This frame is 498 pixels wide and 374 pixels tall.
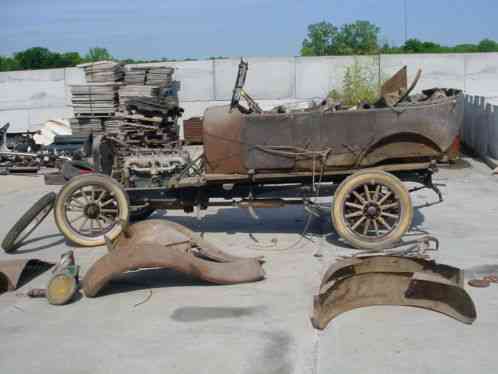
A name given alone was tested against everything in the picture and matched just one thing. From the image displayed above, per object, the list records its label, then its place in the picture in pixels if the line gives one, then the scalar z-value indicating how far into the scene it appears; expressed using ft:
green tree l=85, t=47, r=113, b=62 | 160.73
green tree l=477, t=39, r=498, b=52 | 160.27
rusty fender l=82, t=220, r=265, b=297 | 20.86
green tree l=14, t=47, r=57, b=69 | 145.80
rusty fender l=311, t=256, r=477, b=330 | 18.45
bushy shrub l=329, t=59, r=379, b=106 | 64.80
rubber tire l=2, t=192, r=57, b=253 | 27.53
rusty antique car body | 25.91
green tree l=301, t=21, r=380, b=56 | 145.48
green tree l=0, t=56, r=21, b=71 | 145.32
